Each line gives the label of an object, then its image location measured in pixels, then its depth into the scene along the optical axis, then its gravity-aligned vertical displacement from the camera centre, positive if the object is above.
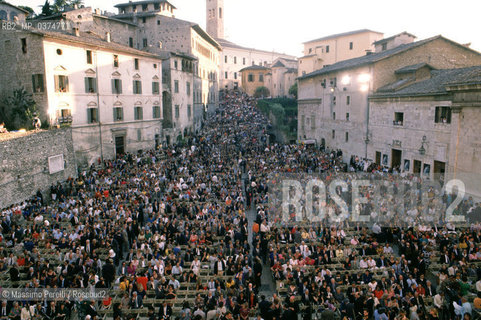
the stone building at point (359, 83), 31.22 +3.34
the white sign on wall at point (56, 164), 25.41 -3.50
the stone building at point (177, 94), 42.19 +3.04
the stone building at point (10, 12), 35.74 +11.81
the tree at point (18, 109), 27.57 +0.77
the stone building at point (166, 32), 49.31 +12.82
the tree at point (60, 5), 46.56 +15.92
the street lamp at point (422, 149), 24.13 -2.47
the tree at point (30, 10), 46.74 +15.23
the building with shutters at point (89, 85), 27.59 +3.06
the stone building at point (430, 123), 19.98 -0.63
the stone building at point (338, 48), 59.34 +12.31
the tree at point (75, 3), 48.94 +16.96
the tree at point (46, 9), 44.55 +14.47
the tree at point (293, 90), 70.90 +5.43
